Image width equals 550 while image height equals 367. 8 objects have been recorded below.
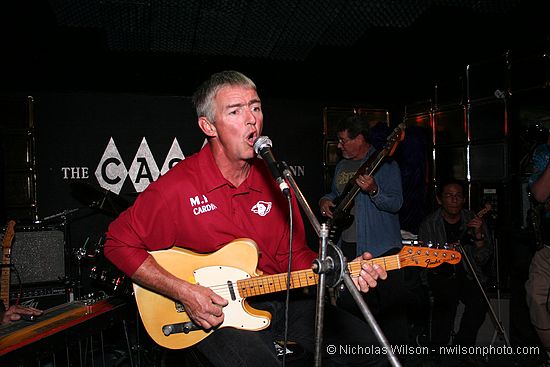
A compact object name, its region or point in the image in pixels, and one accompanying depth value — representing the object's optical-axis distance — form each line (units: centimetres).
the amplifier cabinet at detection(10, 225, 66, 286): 444
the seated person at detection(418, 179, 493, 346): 439
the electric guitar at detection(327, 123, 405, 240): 425
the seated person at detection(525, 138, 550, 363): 366
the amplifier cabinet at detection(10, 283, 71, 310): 441
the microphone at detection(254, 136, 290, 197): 160
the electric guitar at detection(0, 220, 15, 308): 391
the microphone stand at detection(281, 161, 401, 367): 143
